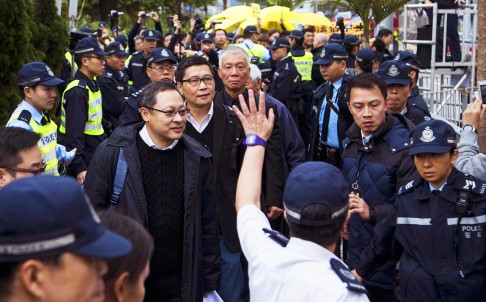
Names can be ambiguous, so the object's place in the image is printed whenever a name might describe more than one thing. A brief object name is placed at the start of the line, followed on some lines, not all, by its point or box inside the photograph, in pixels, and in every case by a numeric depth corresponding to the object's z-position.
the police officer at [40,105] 6.68
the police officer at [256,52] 15.39
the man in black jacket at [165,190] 5.33
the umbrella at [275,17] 25.78
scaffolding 12.45
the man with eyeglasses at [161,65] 9.14
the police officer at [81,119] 8.12
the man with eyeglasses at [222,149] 6.42
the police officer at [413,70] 8.00
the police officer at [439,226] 4.78
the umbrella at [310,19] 24.62
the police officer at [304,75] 12.98
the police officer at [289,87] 13.01
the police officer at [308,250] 2.98
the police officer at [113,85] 10.38
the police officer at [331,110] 8.55
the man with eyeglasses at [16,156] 4.48
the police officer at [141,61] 13.56
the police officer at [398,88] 7.21
